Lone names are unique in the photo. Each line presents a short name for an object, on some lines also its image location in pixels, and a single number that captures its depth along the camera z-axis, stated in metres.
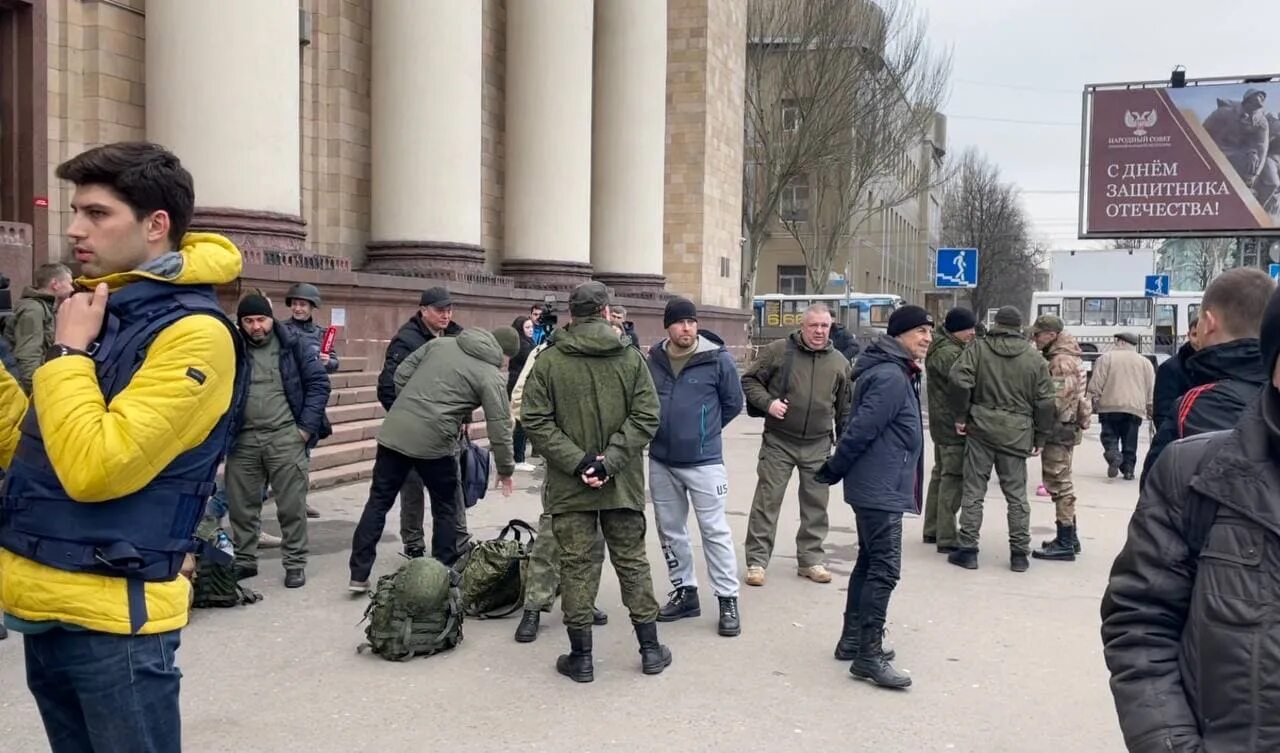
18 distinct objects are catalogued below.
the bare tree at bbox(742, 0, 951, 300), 33.88
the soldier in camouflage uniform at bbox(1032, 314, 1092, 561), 8.36
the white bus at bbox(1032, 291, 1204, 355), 33.72
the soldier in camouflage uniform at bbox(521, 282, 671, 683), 5.27
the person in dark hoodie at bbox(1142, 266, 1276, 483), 3.29
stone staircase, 10.51
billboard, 25.31
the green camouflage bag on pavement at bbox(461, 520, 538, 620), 6.24
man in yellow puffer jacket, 2.24
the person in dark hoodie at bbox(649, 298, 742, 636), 6.35
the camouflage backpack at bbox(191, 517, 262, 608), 6.16
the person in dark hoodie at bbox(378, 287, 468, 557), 7.13
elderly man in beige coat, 12.98
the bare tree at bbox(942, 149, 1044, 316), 58.69
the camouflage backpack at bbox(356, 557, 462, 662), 5.48
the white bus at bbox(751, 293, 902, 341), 37.19
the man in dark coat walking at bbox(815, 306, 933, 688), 5.28
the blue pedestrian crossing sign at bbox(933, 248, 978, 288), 22.92
